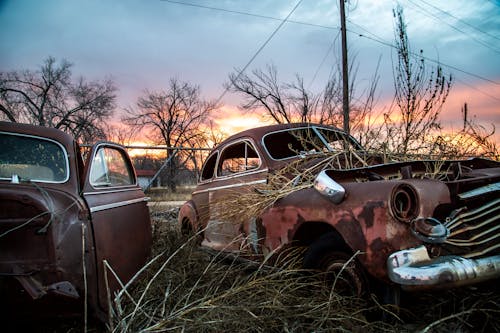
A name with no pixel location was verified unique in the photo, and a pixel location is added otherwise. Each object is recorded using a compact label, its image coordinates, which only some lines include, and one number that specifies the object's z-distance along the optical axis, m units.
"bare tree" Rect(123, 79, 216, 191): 36.75
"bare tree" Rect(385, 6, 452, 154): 4.16
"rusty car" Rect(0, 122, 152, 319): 2.30
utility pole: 10.03
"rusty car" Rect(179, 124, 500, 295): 2.03
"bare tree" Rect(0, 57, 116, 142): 26.94
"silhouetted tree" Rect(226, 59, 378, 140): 18.75
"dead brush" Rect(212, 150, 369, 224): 3.18
